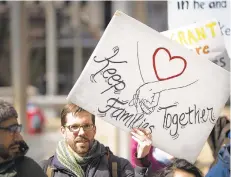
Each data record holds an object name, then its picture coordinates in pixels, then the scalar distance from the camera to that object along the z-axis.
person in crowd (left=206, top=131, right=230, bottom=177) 5.61
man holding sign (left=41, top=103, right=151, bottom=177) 5.54
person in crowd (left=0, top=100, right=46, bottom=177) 4.98
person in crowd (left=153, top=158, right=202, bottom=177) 5.26
